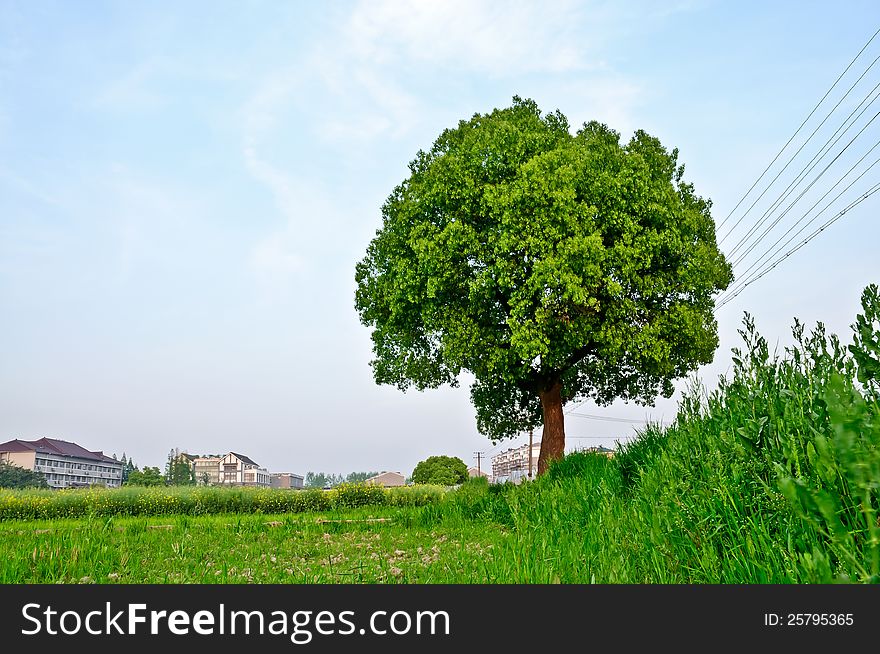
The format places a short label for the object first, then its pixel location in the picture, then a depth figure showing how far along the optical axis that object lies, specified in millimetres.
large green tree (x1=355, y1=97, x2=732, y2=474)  15062
